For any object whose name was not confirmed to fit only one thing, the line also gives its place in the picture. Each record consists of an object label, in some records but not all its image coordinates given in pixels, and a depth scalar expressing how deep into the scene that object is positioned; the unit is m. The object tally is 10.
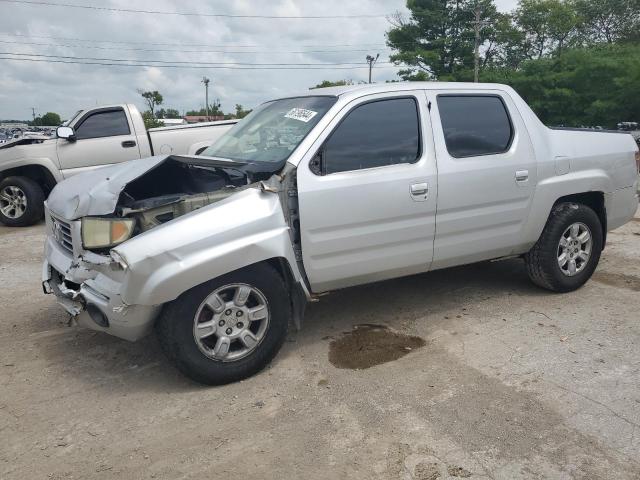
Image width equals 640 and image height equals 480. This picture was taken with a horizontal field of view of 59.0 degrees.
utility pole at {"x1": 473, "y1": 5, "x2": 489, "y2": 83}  36.69
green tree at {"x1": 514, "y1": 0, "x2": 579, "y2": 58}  42.81
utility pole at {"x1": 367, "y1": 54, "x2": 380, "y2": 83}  47.62
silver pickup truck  3.27
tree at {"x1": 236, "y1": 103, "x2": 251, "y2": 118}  52.93
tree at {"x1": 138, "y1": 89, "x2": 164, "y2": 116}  45.66
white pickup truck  8.91
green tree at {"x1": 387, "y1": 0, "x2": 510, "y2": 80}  41.81
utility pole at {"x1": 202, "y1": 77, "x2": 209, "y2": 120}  67.46
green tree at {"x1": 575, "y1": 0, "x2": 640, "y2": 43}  42.91
